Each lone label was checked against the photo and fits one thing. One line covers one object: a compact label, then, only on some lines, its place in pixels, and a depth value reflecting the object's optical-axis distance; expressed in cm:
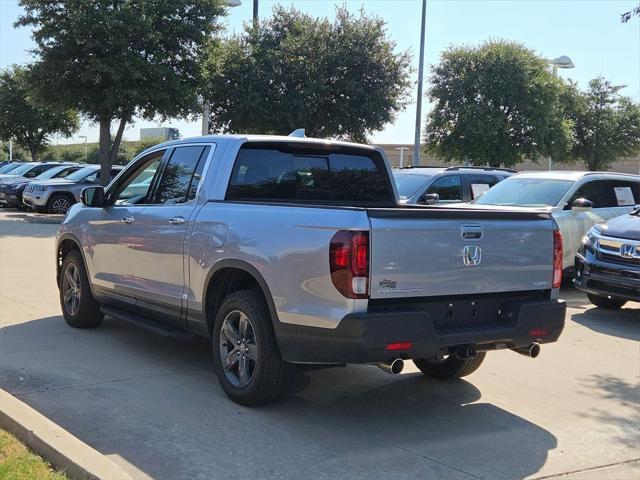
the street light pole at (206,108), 2214
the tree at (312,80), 2588
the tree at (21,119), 3831
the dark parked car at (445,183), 1205
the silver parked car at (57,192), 2120
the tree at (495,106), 2820
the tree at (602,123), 3631
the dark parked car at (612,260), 859
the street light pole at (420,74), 2344
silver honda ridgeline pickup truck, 434
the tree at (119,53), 2067
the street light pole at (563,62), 2517
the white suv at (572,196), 1079
